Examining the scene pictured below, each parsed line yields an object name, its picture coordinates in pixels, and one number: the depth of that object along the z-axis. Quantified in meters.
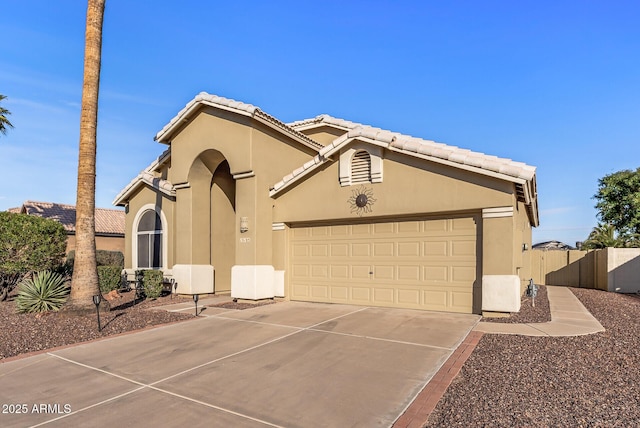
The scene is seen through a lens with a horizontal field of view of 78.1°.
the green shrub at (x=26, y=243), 13.84
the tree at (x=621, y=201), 28.94
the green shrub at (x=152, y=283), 14.09
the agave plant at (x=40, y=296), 10.47
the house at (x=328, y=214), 9.85
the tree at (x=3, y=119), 20.08
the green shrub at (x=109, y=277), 15.21
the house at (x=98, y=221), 29.97
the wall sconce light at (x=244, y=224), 12.55
